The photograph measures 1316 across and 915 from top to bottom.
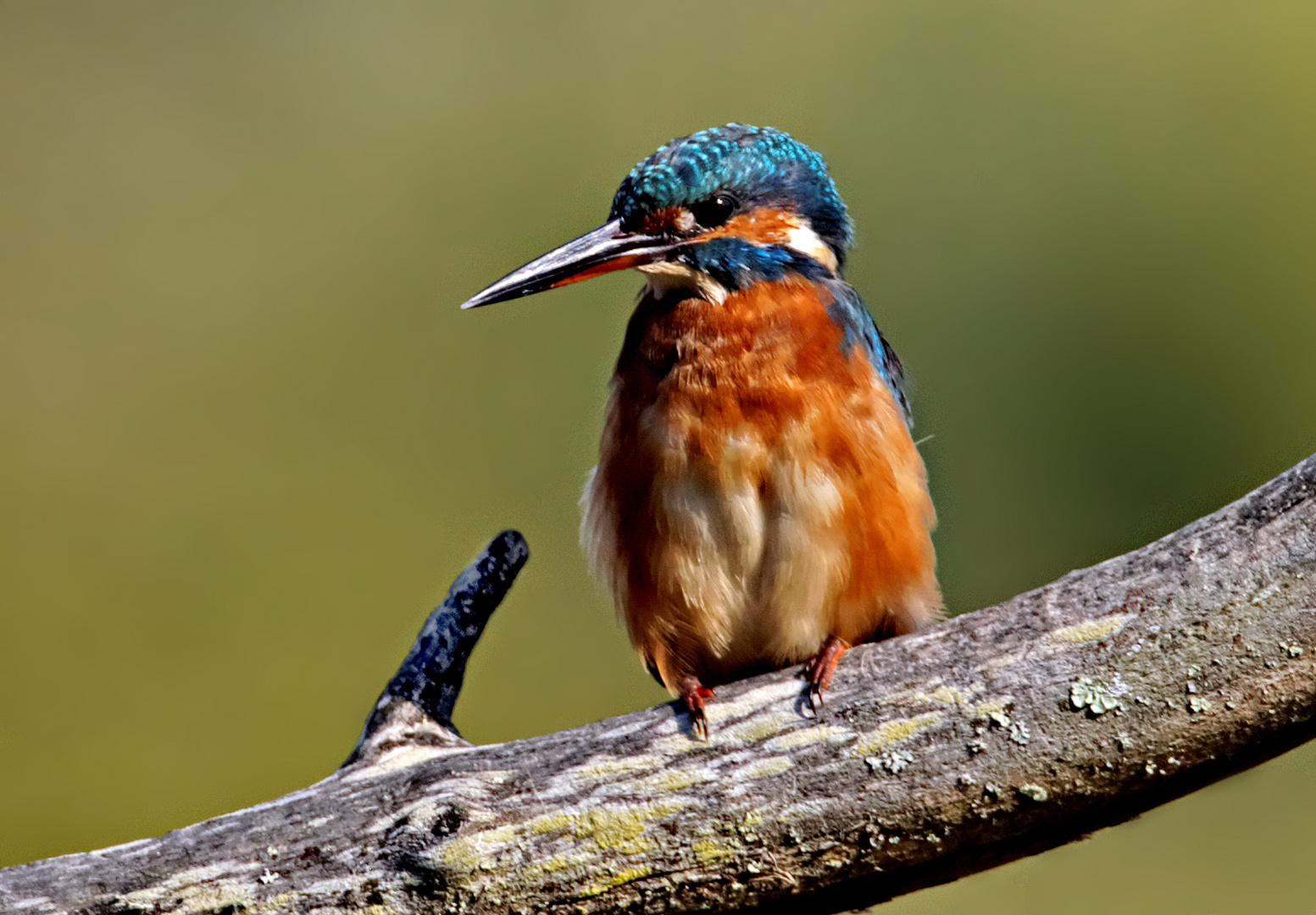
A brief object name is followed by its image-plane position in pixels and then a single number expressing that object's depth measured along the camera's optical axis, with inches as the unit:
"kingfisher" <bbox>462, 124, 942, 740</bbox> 178.2
